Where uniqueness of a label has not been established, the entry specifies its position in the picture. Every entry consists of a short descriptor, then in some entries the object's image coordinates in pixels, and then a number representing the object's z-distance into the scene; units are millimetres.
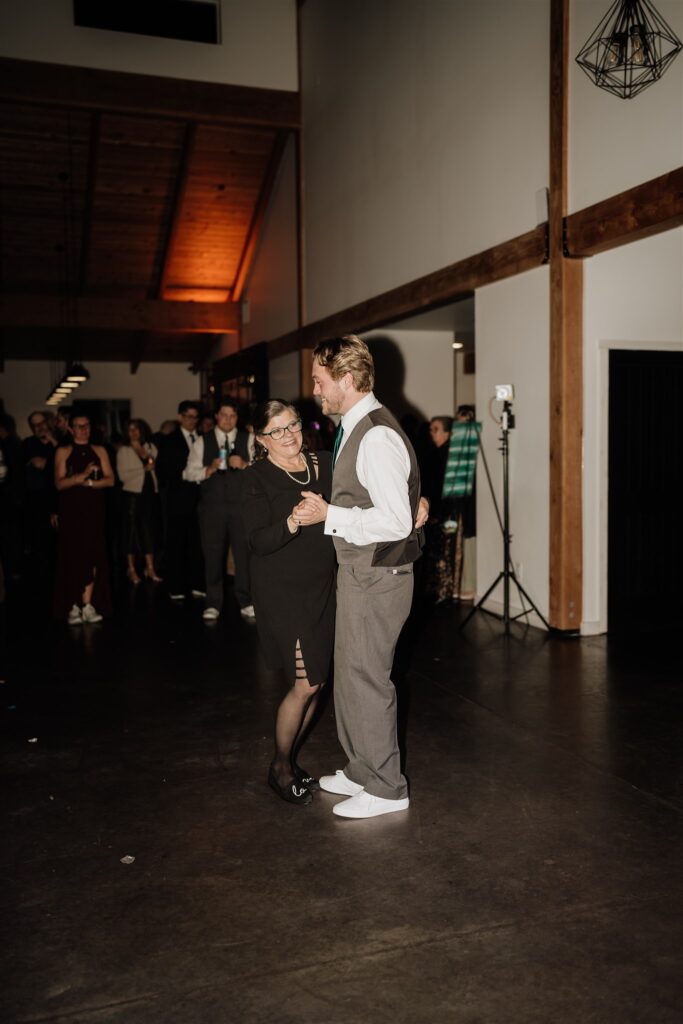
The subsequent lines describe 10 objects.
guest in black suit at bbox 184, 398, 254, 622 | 6434
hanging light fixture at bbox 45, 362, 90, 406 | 10500
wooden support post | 5324
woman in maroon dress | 6070
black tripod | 5832
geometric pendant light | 4301
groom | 2697
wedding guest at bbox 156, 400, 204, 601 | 7395
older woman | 2998
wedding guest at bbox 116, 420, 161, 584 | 8102
